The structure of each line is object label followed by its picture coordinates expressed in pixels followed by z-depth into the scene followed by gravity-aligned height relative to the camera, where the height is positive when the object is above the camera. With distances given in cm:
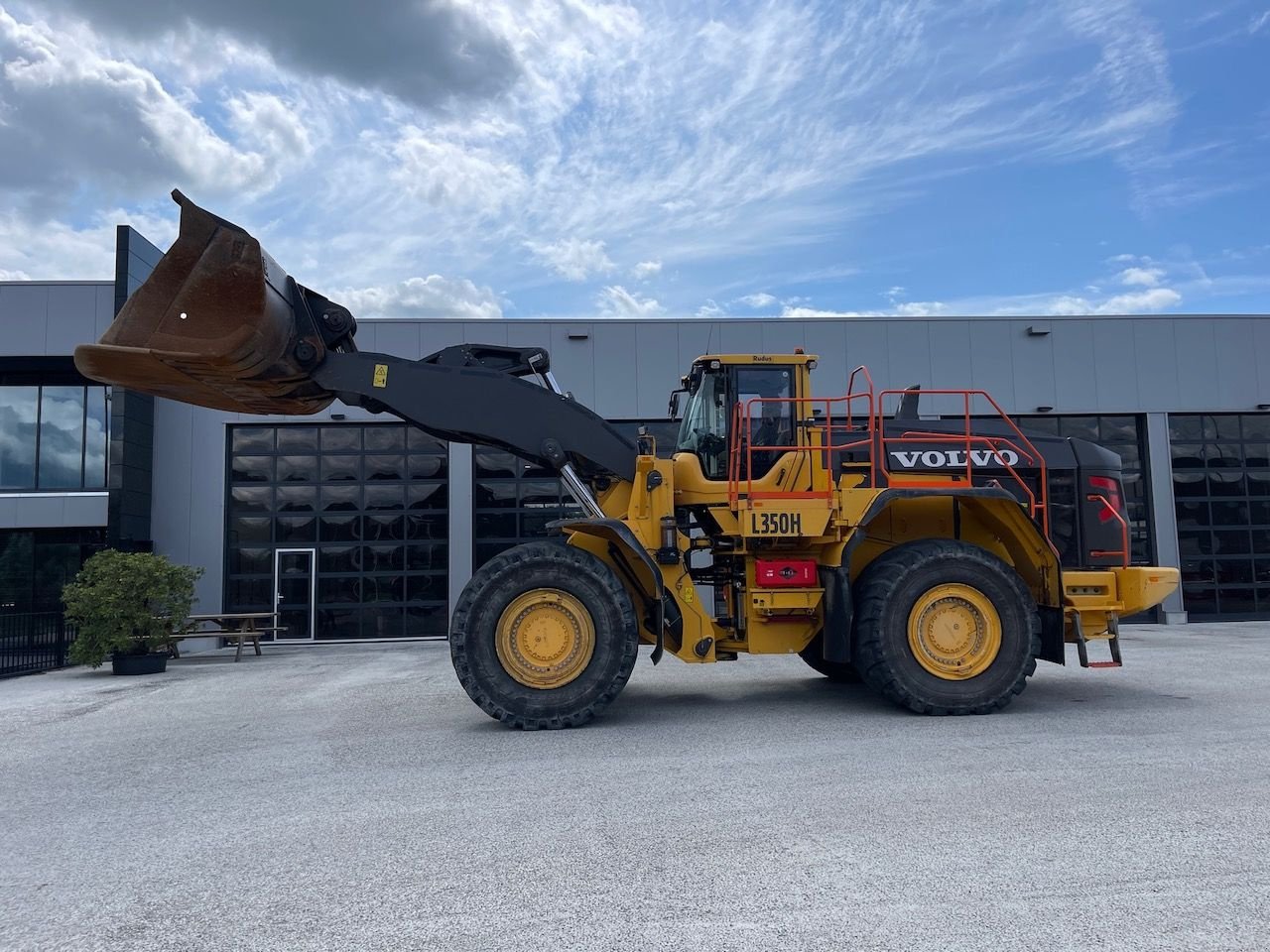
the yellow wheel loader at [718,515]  692 +27
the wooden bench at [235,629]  1468 -130
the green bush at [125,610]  1260 -76
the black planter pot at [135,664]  1280 -155
